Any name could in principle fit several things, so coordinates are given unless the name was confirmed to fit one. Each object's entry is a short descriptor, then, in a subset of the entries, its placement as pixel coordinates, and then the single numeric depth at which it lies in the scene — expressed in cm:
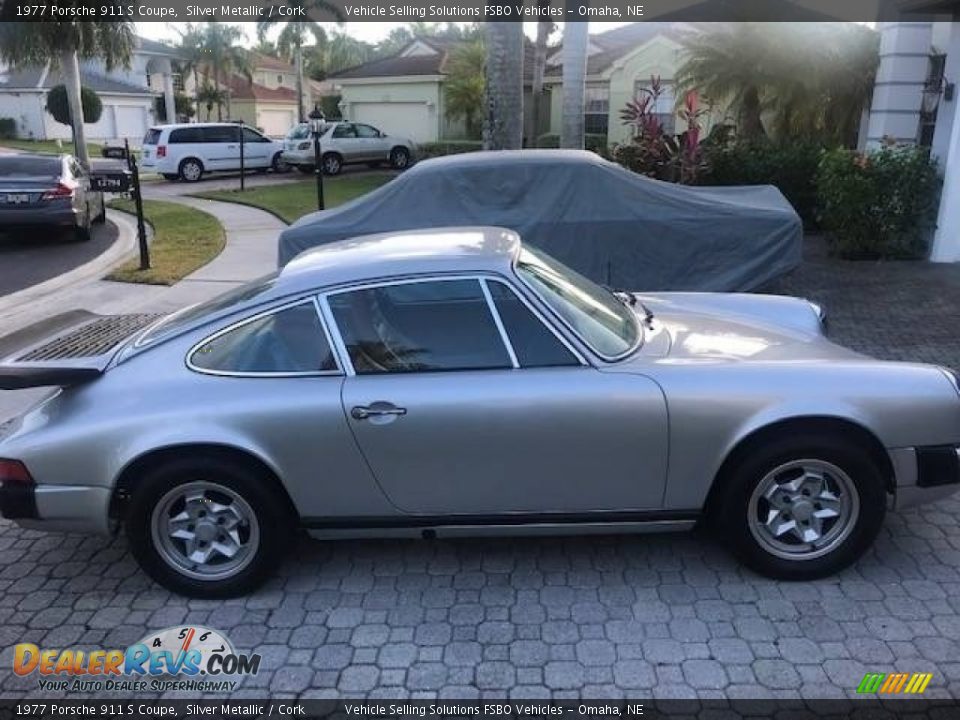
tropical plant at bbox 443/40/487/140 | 3028
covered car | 771
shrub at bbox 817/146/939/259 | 1022
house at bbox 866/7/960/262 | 1117
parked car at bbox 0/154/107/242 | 1234
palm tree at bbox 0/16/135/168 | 2277
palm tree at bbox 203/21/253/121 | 5891
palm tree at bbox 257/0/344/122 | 4450
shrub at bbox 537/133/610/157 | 2292
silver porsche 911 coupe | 332
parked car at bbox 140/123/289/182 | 2392
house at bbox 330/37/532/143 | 3219
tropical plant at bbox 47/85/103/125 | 3922
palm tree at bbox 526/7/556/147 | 2136
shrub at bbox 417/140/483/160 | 2812
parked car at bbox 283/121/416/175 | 2492
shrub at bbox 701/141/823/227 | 1303
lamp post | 1407
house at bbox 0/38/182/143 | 4500
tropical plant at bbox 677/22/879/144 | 1559
